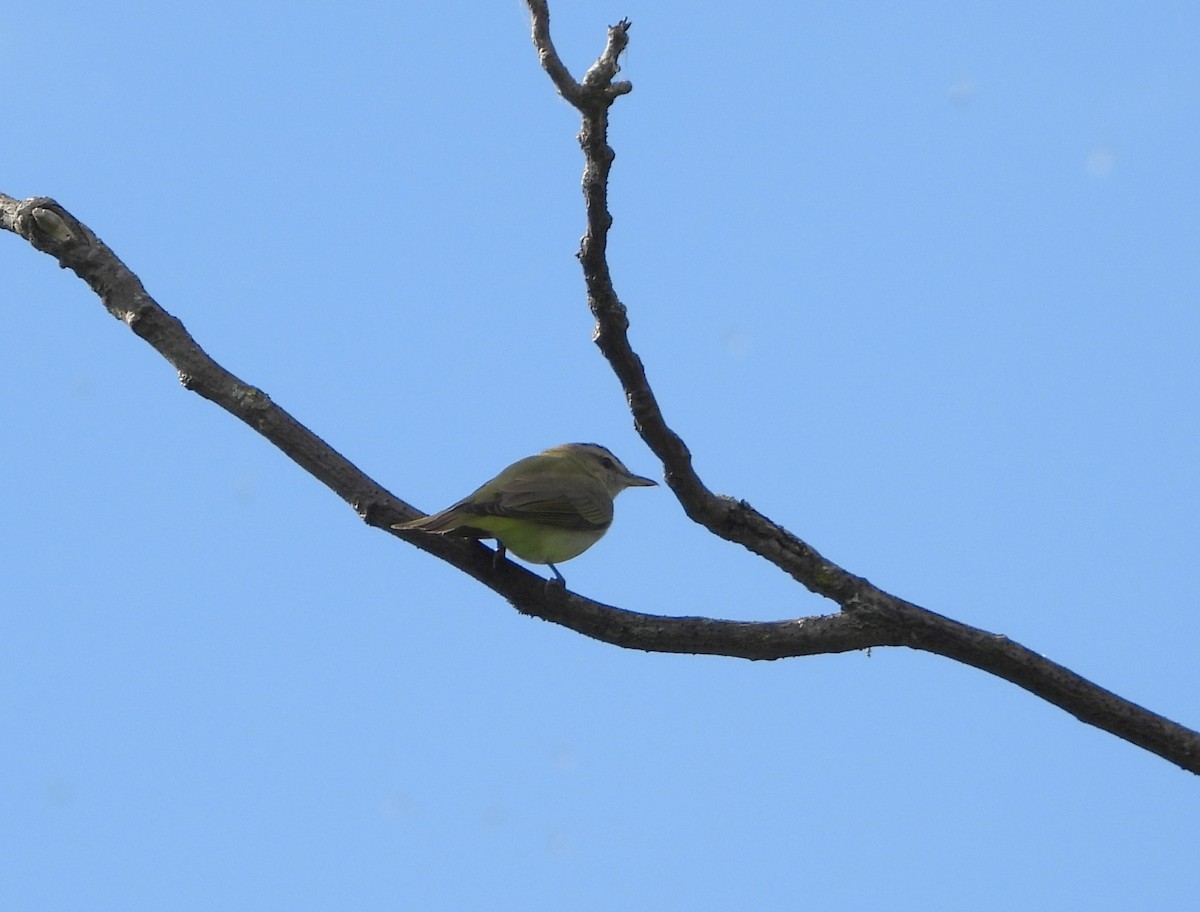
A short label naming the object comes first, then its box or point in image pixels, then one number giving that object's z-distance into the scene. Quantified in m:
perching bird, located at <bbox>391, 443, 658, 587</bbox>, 12.19
